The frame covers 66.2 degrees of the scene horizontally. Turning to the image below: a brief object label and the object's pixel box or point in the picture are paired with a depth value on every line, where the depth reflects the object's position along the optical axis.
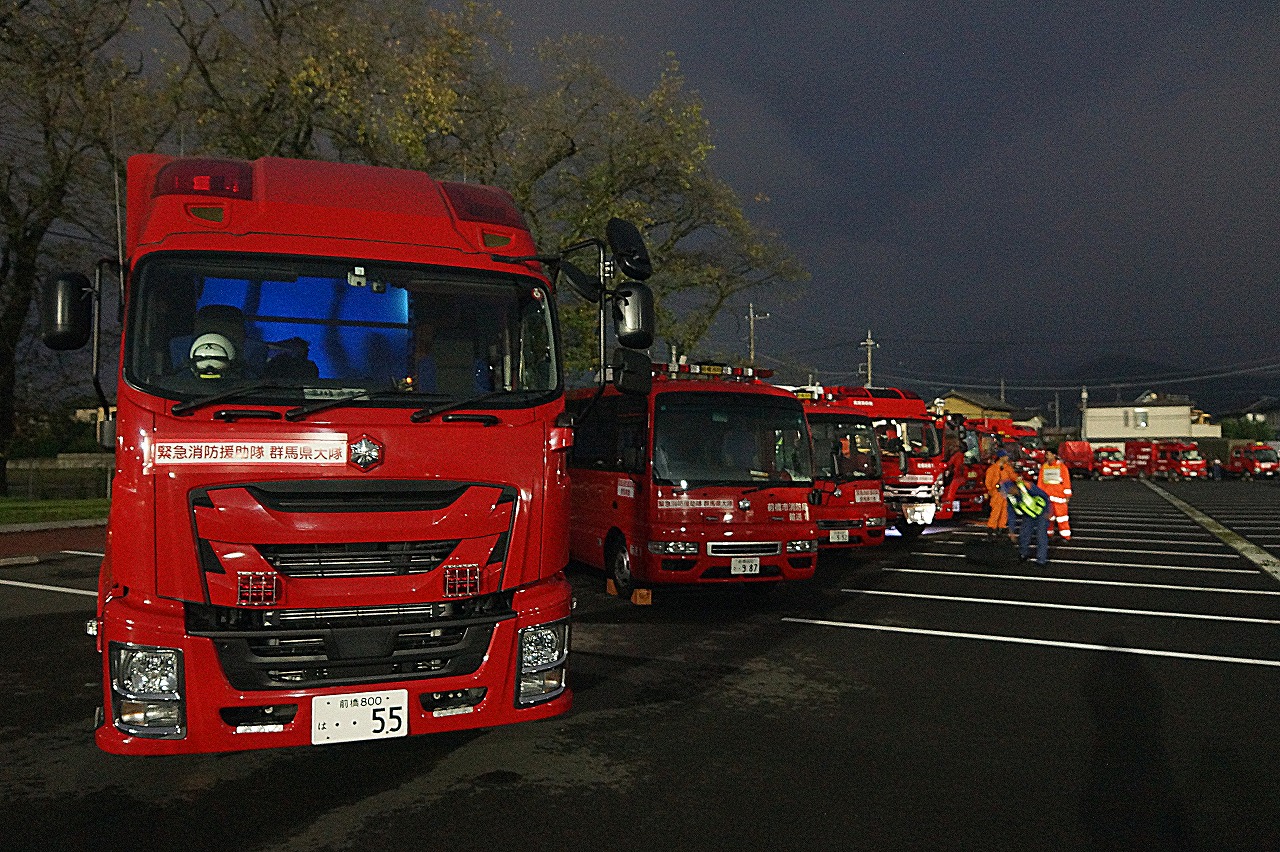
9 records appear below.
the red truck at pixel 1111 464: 49.56
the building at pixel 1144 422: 99.06
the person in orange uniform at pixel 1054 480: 14.66
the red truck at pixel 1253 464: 48.81
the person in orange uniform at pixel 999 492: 14.45
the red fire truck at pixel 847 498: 13.65
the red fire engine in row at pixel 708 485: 10.11
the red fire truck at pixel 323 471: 4.32
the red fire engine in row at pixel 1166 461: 48.84
